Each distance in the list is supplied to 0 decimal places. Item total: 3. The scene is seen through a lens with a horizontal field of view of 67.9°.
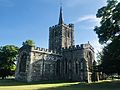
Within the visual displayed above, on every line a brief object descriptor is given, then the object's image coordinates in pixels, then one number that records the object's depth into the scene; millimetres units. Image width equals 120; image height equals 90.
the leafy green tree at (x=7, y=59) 23796
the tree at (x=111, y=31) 12862
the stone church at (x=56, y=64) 19142
